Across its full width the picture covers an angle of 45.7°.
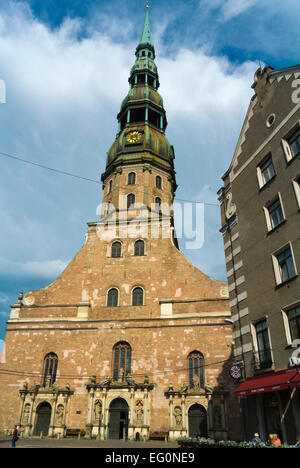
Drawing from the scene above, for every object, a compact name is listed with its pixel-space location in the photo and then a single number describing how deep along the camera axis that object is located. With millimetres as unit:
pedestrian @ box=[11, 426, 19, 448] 16797
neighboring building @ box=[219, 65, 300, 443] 10948
